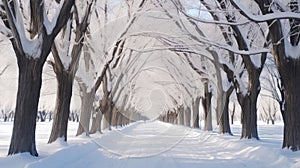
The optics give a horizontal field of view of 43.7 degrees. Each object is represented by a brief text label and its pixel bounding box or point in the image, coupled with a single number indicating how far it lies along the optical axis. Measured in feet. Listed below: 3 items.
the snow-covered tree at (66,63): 40.50
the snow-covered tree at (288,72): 32.17
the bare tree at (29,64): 28.48
